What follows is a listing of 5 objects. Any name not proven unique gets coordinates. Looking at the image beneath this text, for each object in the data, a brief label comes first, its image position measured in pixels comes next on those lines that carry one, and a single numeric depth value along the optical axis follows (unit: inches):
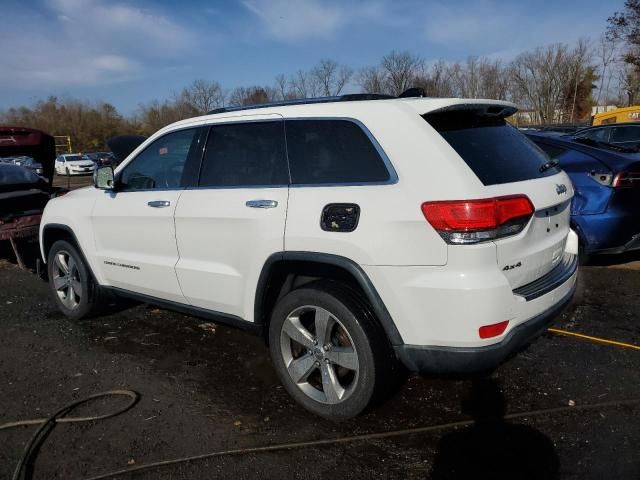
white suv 98.7
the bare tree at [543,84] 1872.5
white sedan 1189.1
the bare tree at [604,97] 1825.1
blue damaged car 206.1
